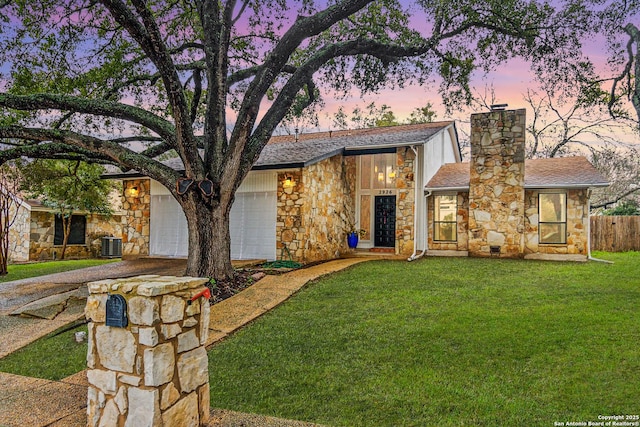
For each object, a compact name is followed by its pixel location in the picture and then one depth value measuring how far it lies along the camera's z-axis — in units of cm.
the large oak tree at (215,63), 736
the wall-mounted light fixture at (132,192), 1296
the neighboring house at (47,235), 1593
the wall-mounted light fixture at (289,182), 1048
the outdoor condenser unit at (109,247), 1780
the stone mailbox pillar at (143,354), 269
